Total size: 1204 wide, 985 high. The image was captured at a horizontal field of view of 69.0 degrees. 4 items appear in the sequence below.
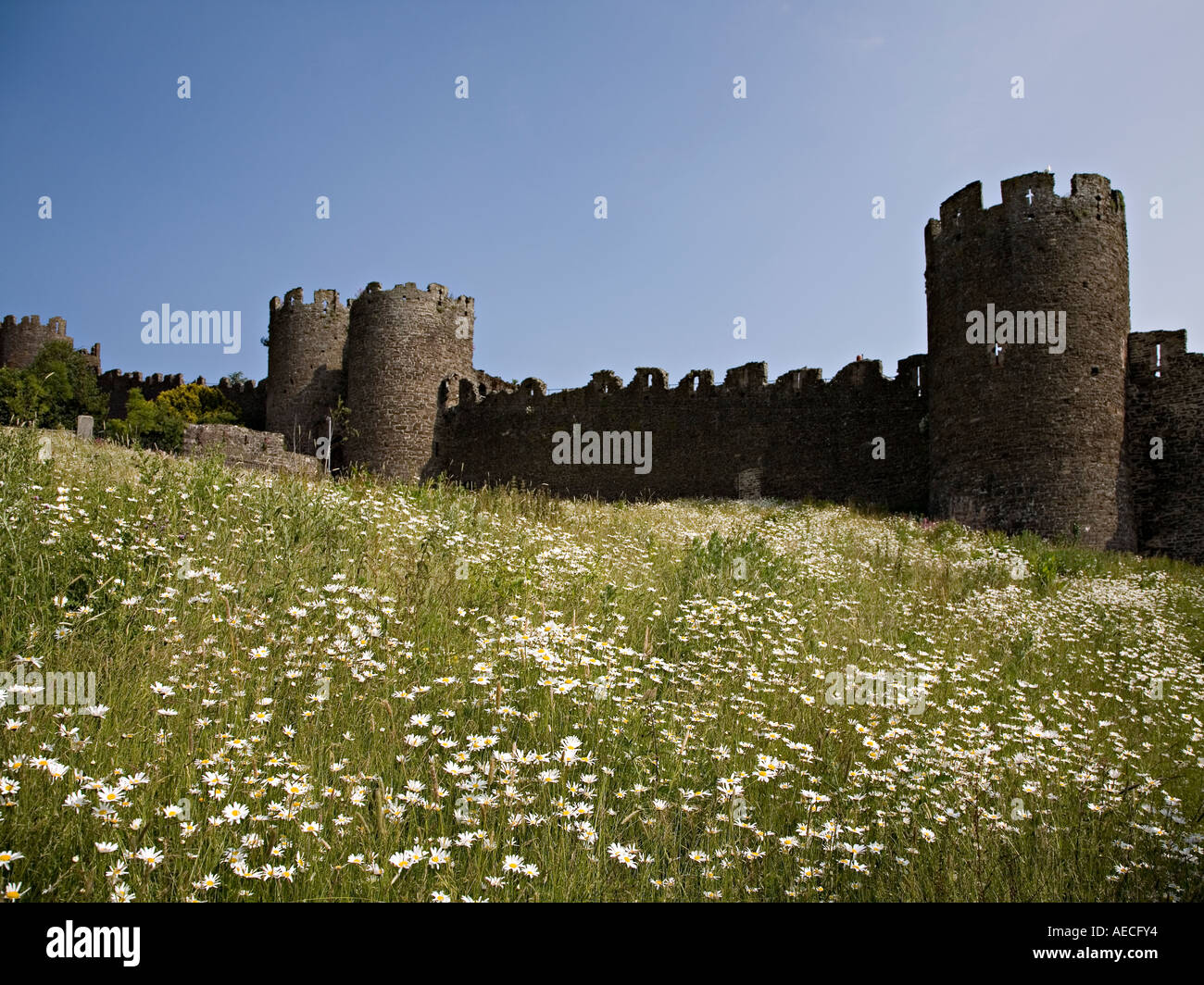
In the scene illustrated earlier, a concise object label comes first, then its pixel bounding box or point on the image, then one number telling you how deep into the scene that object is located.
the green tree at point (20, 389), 29.61
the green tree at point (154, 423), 27.20
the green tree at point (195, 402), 35.22
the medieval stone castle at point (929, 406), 16.91
